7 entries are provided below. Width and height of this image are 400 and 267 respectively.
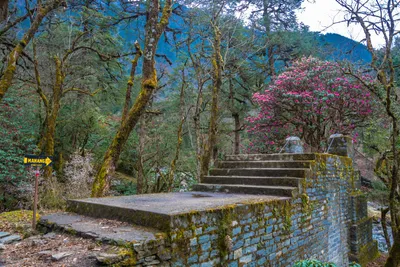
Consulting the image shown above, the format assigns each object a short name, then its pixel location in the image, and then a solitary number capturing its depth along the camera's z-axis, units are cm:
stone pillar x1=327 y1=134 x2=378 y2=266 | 811
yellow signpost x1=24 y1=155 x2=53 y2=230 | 416
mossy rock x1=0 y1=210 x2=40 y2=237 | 450
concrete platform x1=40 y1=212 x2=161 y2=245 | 316
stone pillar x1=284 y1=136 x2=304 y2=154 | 845
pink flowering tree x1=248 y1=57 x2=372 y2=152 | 991
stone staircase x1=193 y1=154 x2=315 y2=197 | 598
